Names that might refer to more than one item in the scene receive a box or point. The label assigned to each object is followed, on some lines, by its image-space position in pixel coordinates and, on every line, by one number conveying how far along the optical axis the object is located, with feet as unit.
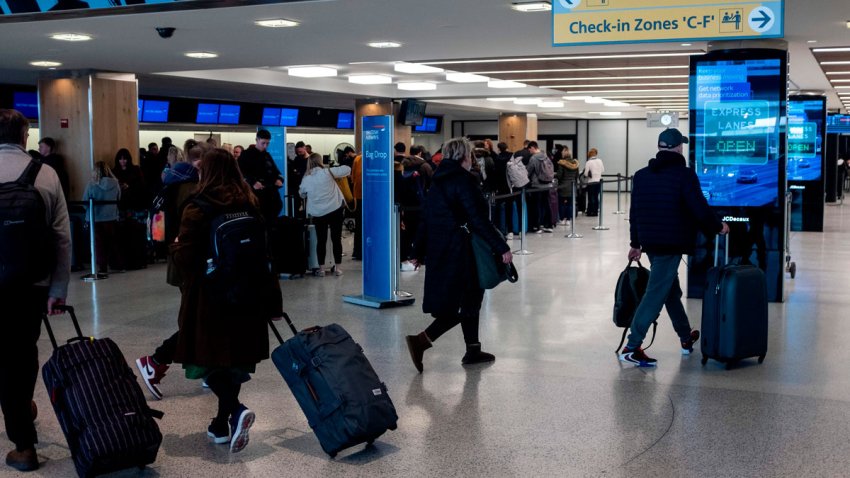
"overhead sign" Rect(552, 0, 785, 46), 20.42
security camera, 30.32
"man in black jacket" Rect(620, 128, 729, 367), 21.47
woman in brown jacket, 15.46
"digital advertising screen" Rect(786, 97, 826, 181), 59.36
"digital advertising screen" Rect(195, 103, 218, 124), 71.10
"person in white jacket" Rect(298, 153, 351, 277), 38.93
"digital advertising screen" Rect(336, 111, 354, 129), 88.74
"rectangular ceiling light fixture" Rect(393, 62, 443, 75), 51.57
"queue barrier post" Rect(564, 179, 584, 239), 56.49
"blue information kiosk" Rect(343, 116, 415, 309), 30.07
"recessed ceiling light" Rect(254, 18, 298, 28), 28.99
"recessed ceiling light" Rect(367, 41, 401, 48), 35.42
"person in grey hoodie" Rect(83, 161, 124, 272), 40.32
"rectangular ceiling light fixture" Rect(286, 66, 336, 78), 51.56
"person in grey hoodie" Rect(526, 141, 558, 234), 59.36
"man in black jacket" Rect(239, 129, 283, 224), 37.42
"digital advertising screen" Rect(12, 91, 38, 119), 58.39
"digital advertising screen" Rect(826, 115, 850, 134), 88.84
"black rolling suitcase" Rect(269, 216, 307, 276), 37.83
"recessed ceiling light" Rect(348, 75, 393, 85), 58.95
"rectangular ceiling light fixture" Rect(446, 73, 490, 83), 57.77
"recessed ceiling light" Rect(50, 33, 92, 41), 32.30
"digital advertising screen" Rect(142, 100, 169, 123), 66.64
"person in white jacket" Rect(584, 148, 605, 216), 71.05
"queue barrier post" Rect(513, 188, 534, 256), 46.84
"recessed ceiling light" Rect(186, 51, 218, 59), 37.99
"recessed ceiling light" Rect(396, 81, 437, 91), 65.21
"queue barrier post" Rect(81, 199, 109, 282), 38.60
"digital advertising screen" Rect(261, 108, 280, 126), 77.15
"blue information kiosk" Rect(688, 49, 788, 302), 31.32
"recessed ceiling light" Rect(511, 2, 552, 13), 26.25
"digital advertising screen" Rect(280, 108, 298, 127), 79.82
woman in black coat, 21.12
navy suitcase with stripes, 14.37
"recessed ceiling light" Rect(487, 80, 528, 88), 62.23
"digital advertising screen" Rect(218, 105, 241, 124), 73.00
